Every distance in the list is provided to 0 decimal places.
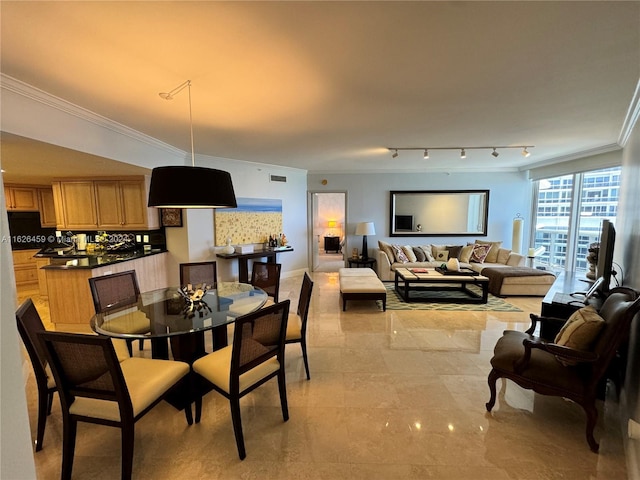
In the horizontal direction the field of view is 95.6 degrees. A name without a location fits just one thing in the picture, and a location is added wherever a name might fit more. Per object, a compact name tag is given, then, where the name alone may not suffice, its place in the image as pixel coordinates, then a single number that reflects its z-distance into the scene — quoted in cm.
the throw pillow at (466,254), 625
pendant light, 197
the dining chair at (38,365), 182
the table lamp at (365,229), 661
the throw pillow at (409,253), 623
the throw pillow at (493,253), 625
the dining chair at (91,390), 151
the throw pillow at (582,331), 187
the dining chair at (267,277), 354
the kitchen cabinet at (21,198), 544
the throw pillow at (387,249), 626
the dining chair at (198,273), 334
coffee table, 470
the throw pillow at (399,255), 618
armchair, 179
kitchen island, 356
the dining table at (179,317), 203
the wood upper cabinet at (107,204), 454
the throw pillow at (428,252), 634
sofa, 517
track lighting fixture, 450
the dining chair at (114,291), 256
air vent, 616
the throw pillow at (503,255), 607
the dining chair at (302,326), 260
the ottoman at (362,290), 426
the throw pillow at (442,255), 641
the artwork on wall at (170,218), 486
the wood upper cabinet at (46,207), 574
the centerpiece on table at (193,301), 231
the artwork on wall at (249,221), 536
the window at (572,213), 468
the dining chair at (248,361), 178
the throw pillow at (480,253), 617
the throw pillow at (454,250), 642
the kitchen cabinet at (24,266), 563
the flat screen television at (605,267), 263
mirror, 689
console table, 520
